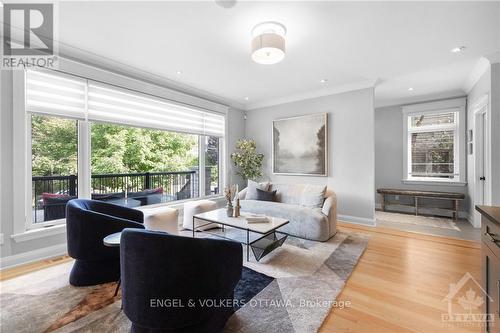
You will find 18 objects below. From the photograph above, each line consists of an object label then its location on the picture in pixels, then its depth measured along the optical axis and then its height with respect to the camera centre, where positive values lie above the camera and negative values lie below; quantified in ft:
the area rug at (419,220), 13.59 -3.68
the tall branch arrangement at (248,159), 17.17 +0.59
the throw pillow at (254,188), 14.30 -1.47
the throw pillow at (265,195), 13.72 -1.81
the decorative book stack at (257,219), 9.40 -2.29
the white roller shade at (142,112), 10.40 +3.15
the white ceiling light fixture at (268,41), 7.54 +4.33
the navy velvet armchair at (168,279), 4.04 -2.12
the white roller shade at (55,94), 8.64 +3.07
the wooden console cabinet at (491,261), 3.64 -1.74
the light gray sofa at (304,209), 10.84 -2.33
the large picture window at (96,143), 9.11 +1.31
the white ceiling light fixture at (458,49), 9.24 +4.98
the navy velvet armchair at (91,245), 6.66 -2.40
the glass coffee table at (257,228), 8.70 -2.42
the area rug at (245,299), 5.31 -3.79
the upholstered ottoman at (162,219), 9.59 -2.36
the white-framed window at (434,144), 15.66 +1.63
